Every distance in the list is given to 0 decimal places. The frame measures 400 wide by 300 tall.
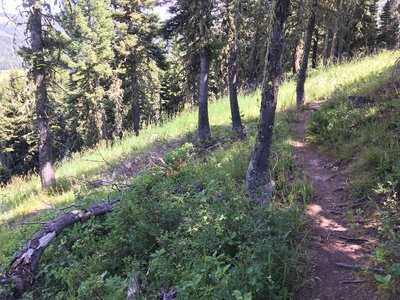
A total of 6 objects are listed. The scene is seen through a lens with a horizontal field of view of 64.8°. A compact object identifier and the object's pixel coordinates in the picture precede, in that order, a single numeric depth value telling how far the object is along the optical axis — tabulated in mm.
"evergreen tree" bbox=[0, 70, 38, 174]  36125
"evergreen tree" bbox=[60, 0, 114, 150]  25380
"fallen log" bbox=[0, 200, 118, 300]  4289
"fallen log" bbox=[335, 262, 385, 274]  3265
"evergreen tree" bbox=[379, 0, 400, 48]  35781
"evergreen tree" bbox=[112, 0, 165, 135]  23766
